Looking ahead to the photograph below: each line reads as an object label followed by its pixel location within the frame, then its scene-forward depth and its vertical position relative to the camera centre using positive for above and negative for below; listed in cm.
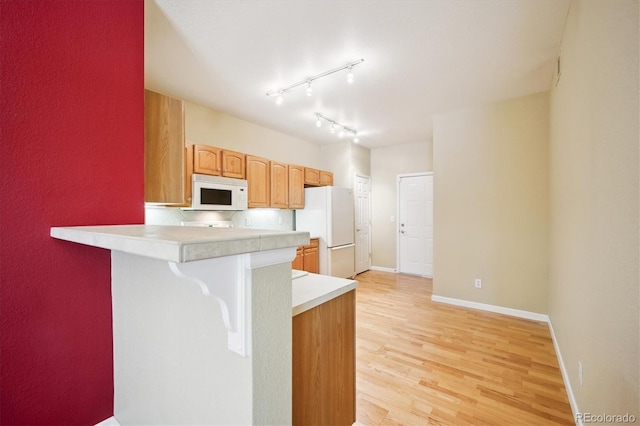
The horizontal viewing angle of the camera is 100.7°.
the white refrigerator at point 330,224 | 456 -20
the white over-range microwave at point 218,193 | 304 +24
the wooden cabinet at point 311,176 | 464 +64
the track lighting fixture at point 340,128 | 389 +139
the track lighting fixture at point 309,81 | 246 +137
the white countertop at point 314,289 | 100 -35
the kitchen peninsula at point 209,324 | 55 -32
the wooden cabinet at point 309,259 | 413 -76
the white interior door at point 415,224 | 519 -25
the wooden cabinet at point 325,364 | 100 -65
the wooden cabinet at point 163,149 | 153 +38
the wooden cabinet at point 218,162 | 310 +64
